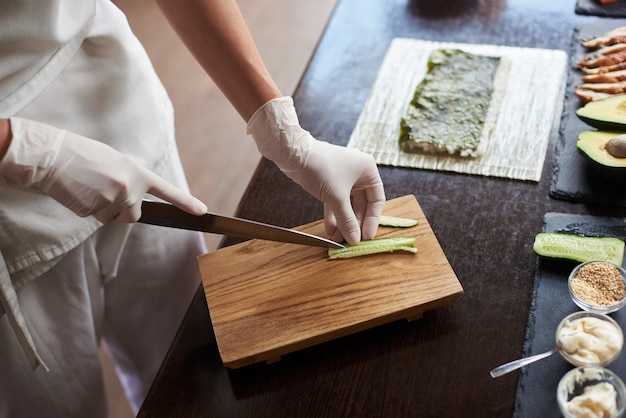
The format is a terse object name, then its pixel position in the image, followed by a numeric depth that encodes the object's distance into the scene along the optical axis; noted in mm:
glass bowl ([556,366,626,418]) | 998
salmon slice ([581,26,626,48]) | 1762
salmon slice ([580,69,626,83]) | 1619
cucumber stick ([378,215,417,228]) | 1381
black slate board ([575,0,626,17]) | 1910
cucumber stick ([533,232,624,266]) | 1252
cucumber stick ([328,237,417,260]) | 1330
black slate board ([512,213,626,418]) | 1095
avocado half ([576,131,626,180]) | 1384
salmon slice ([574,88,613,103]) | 1598
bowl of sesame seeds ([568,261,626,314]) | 1154
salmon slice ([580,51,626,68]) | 1684
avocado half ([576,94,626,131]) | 1451
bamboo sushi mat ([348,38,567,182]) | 1558
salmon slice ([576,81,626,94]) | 1577
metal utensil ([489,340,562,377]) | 1116
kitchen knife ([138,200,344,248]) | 1226
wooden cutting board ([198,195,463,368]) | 1207
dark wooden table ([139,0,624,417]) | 1142
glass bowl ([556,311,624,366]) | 1062
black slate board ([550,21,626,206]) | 1413
